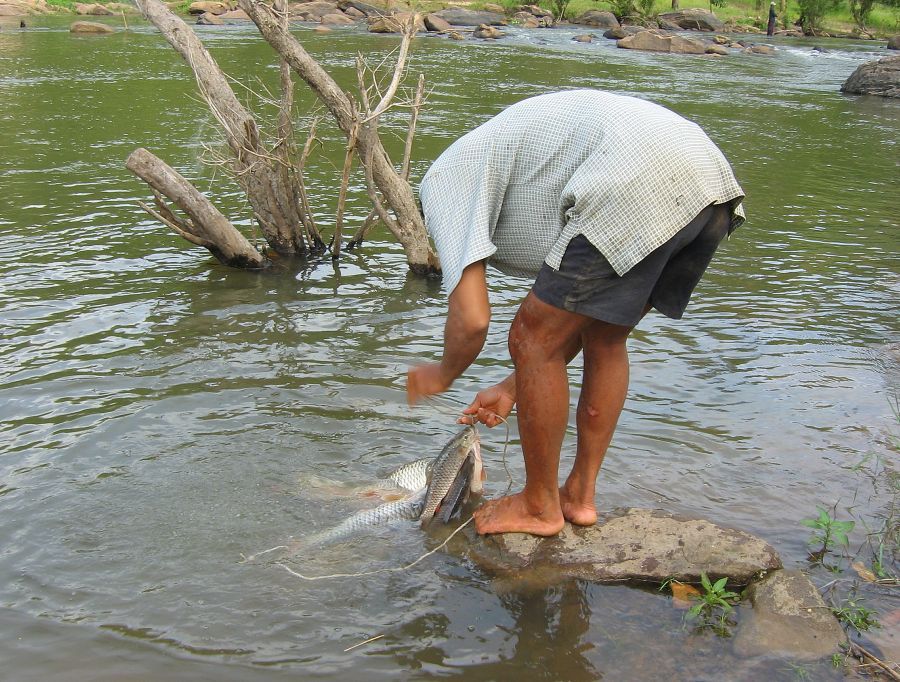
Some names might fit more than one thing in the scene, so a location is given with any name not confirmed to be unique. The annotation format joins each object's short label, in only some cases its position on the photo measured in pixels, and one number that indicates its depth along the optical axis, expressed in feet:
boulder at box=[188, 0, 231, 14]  109.70
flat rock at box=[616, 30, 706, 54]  97.30
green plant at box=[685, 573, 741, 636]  10.68
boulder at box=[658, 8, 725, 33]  126.82
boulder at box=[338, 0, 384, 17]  116.78
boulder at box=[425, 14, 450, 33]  106.80
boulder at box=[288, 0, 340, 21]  111.96
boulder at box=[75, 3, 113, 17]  111.34
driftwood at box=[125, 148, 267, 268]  23.84
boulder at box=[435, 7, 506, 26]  117.08
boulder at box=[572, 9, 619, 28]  124.29
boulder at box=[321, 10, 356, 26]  108.27
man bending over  9.66
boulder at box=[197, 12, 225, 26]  100.89
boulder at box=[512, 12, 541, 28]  124.88
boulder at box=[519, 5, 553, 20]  134.82
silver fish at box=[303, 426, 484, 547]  12.60
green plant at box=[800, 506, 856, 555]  11.75
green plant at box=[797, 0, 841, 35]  132.98
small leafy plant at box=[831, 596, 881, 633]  10.51
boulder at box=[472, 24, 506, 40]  102.94
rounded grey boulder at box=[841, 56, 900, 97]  69.72
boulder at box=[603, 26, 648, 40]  108.68
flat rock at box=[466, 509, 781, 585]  11.28
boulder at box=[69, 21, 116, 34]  86.74
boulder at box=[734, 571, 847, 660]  10.14
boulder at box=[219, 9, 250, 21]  106.89
